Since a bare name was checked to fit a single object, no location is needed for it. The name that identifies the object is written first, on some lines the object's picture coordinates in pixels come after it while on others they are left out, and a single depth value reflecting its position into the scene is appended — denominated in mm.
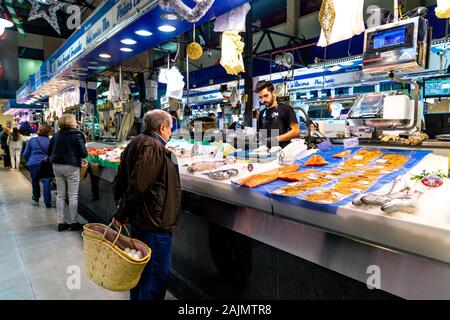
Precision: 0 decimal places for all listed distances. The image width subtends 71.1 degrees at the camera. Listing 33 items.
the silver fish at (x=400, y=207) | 1354
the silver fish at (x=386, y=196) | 1450
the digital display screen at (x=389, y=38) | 2039
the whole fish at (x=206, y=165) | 2729
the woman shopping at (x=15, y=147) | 12312
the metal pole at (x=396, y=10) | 2148
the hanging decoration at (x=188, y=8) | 3202
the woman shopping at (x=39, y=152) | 6562
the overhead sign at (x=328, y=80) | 8586
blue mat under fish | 1583
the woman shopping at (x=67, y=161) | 4637
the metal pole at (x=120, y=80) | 6626
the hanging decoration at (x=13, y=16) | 6745
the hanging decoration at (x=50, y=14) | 6462
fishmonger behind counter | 3648
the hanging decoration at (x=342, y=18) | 2510
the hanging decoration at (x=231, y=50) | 3996
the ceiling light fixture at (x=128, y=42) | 4957
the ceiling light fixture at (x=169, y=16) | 3742
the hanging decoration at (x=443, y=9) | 1787
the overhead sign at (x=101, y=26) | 4164
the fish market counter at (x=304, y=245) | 1260
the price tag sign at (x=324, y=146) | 2732
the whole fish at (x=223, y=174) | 2342
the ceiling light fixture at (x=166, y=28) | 4231
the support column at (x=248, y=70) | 6408
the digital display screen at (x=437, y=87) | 5590
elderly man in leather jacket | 2160
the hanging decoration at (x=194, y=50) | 4186
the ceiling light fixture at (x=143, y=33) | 4445
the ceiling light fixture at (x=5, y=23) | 5277
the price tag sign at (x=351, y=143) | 2587
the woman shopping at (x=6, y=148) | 14453
